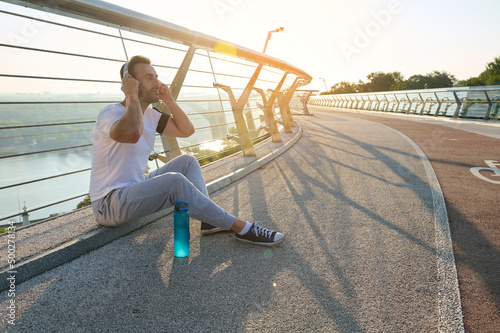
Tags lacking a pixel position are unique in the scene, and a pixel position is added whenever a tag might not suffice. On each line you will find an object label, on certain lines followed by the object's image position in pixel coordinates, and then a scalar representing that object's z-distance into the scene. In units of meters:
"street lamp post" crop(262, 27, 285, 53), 23.66
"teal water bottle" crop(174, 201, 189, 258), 2.49
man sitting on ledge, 2.45
